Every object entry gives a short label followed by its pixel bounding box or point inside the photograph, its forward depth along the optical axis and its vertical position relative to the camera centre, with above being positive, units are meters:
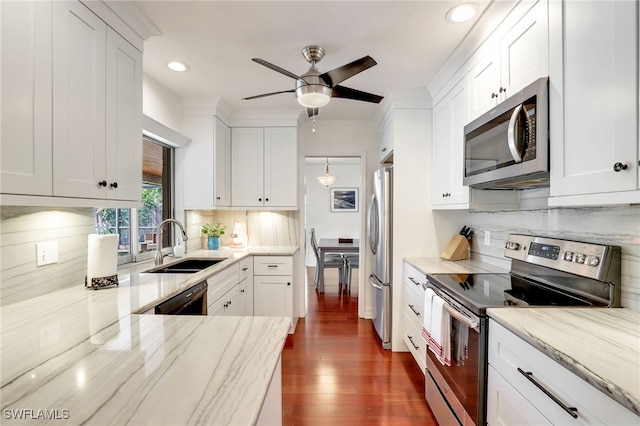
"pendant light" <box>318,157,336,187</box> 5.97 +0.68
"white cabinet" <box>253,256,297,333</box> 3.26 -0.77
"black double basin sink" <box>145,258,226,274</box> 2.51 -0.48
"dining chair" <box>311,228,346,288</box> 5.02 -0.84
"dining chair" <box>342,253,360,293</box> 4.76 -0.83
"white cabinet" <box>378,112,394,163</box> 3.08 +0.83
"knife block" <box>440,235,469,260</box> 2.67 -0.33
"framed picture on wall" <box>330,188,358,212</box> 7.25 +0.27
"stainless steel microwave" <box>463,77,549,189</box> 1.35 +0.37
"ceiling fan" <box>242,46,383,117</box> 1.85 +0.88
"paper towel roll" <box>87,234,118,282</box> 1.59 -0.23
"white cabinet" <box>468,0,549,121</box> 1.39 +0.83
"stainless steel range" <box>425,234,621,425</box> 1.36 -0.42
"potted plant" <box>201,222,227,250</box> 3.41 -0.25
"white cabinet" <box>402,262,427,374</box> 2.33 -0.86
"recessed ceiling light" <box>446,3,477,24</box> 1.67 +1.15
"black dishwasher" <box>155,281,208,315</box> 1.59 -0.53
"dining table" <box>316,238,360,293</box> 4.73 -0.56
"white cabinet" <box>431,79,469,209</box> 2.22 +0.53
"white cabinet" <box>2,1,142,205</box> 1.09 +0.48
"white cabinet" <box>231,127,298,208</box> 3.54 +0.54
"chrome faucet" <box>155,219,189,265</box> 2.41 -0.29
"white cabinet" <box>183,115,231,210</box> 3.17 +0.53
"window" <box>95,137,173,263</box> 2.28 -0.01
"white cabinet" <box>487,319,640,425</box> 0.81 -0.57
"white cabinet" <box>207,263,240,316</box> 2.22 -0.65
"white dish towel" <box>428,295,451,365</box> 1.70 -0.70
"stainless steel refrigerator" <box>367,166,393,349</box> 2.98 -0.35
